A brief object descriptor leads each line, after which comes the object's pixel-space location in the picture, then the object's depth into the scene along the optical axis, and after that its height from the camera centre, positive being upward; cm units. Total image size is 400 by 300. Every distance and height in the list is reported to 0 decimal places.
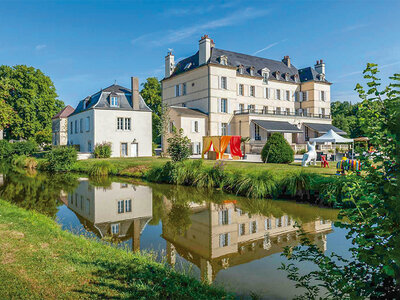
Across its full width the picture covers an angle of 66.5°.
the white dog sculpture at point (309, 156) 1619 -24
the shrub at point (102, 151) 2780 +18
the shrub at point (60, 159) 2178 -41
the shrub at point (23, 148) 3157 +57
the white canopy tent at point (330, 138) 1948 +87
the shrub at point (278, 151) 1755 +4
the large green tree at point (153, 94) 4456 +863
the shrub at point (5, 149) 3142 +48
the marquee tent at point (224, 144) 2377 +64
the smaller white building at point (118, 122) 2842 +300
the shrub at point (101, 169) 1955 -103
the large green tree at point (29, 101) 3822 +673
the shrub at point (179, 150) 1520 +12
